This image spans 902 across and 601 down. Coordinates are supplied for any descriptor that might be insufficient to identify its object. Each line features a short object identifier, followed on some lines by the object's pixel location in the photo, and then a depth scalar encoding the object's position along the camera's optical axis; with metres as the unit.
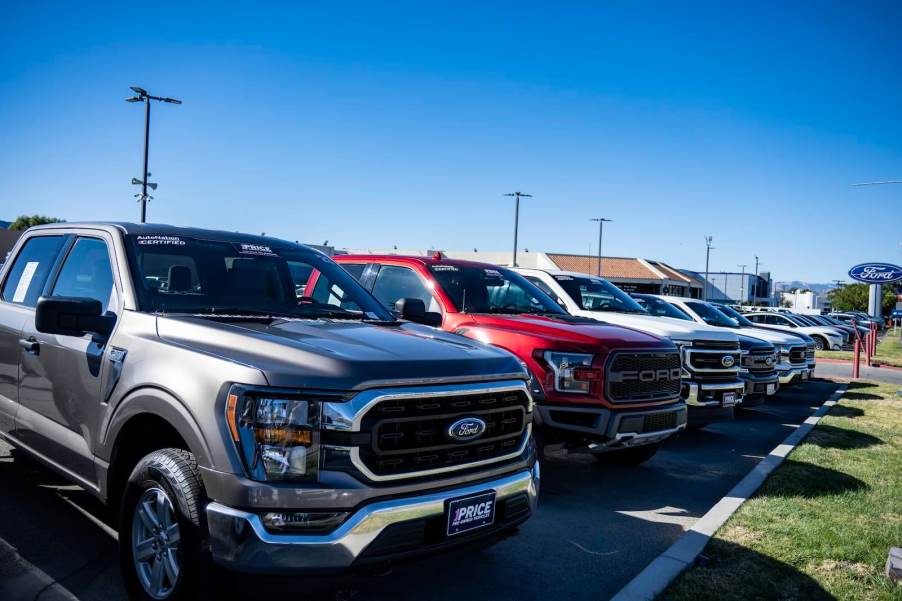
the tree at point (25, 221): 63.72
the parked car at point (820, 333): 29.83
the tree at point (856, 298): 92.88
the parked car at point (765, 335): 13.37
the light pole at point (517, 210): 47.50
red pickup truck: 5.93
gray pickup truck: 2.90
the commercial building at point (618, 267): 70.75
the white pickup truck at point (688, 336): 8.35
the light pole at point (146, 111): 21.44
